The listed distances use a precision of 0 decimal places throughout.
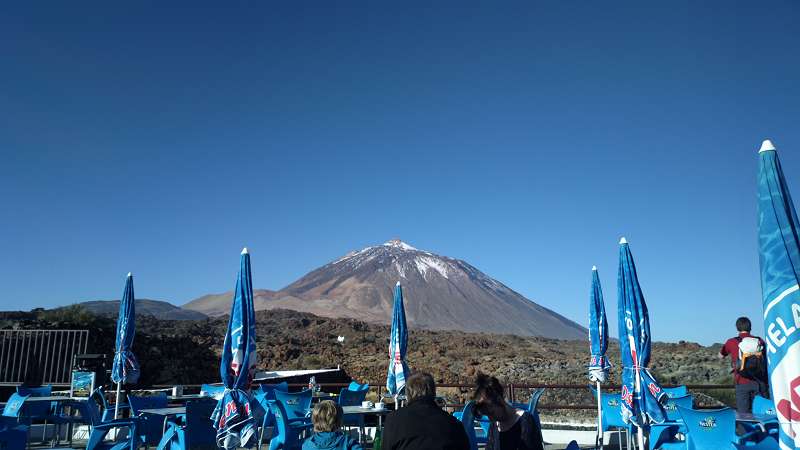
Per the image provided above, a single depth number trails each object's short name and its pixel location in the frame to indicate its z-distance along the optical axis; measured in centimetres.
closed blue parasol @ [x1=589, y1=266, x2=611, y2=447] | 864
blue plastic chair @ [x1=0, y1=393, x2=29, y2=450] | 434
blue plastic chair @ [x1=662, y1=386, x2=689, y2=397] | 809
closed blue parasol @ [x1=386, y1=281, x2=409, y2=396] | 890
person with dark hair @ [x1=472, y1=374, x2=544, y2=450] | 316
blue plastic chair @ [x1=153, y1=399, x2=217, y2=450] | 541
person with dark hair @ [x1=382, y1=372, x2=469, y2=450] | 285
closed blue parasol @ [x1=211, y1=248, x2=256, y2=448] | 567
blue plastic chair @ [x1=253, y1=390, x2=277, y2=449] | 783
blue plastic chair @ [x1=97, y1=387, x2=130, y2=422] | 768
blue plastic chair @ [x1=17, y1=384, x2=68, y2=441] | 788
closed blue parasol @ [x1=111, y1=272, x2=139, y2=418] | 858
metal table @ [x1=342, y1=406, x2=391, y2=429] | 713
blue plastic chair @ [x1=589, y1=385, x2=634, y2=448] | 693
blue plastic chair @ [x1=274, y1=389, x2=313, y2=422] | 768
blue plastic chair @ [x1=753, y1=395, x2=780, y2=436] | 523
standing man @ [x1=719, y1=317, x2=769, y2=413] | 634
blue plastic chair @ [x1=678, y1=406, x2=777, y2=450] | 495
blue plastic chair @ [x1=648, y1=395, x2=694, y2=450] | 561
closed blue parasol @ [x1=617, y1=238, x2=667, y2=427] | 540
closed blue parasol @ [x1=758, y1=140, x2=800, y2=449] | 269
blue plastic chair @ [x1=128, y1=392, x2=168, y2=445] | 606
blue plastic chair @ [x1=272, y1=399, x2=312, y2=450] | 629
